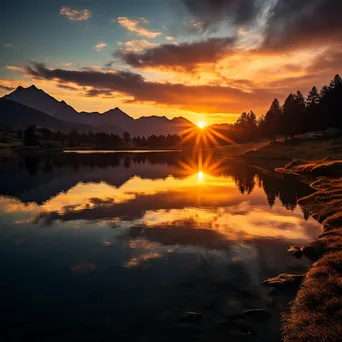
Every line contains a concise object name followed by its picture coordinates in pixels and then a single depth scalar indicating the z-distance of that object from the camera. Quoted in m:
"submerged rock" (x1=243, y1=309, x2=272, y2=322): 14.84
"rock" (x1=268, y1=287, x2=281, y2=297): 17.12
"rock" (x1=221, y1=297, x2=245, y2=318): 15.27
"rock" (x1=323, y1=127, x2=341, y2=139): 121.06
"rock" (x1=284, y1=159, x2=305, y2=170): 84.85
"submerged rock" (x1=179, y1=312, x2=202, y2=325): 14.58
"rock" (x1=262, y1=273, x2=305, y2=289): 18.16
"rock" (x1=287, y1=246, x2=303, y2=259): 23.34
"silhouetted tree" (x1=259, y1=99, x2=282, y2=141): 151.00
